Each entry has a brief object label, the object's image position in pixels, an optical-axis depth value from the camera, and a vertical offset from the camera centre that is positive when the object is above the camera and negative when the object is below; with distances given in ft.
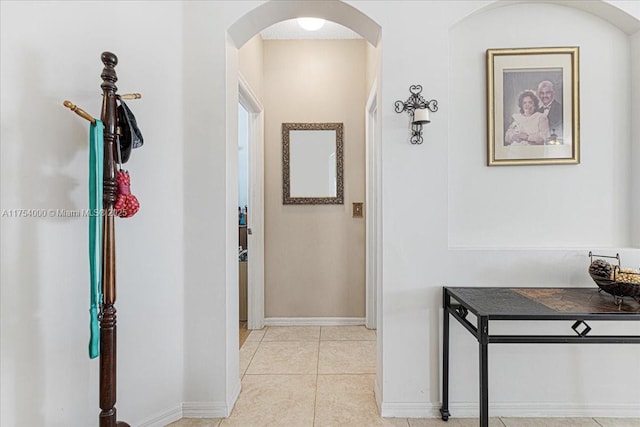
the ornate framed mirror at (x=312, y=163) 11.35 +1.58
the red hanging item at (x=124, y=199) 4.87 +0.19
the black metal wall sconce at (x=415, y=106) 6.51 +1.94
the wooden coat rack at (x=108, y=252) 4.73 -0.51
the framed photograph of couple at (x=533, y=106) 6.75 +2.00
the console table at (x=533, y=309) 4.75 -1.39
